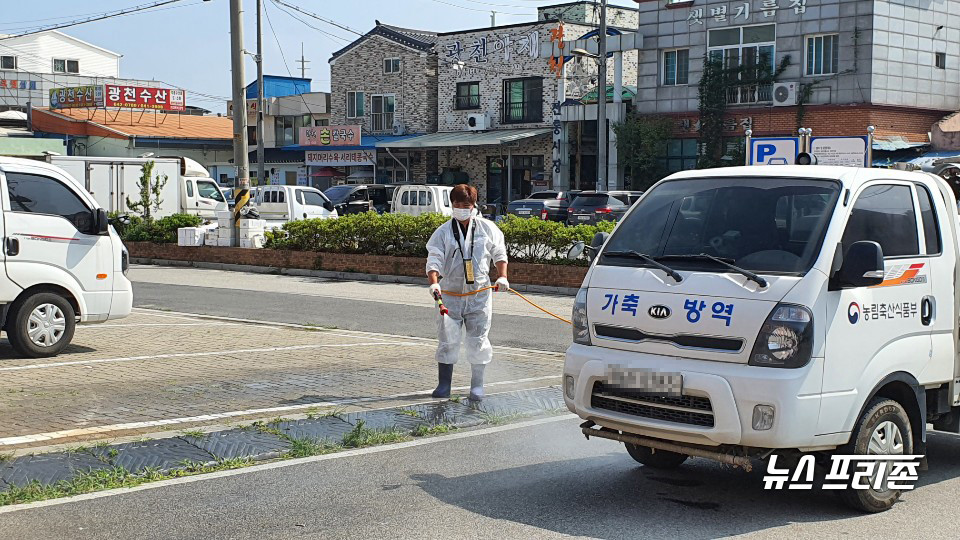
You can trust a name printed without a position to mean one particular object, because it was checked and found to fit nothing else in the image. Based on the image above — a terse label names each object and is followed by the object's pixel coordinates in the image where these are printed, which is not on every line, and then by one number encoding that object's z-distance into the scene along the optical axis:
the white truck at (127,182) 29.62
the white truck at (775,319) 5.68
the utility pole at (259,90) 42.42
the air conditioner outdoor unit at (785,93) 36.69
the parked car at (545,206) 36.97
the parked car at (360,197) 39.12
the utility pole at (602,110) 34.46
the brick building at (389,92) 52.31
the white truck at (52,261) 11.28
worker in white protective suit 9.07
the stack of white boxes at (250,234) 25.41
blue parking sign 21.70
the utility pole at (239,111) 24.88
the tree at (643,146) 40.22
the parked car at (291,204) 32.59
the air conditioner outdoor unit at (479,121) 48.97
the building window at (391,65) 53.66
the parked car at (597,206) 32.47
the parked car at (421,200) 33.56
